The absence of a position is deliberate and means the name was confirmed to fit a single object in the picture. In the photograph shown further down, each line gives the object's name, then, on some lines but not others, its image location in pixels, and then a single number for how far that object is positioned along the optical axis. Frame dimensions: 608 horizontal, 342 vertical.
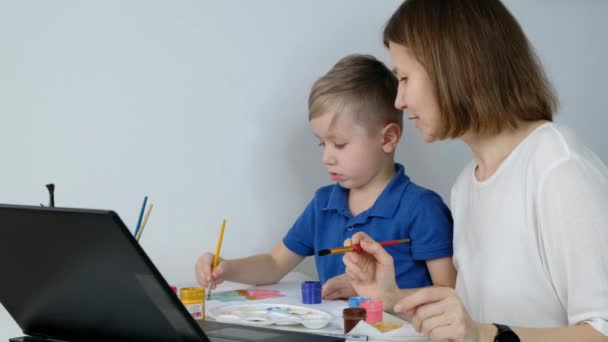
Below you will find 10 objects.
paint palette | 1.15
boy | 1.60
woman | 1.14
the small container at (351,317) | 1.10
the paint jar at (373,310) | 1.12
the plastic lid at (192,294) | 1.21
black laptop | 0.82
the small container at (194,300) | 1.20
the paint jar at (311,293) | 1.34
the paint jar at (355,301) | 1.17
